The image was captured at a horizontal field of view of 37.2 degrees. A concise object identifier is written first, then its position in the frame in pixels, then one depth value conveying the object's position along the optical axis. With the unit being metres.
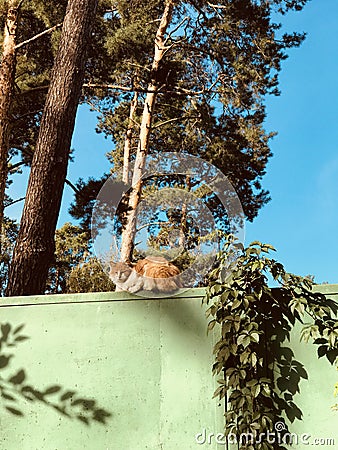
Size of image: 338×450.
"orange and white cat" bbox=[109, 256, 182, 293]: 2.40
